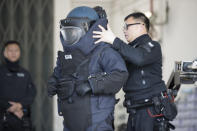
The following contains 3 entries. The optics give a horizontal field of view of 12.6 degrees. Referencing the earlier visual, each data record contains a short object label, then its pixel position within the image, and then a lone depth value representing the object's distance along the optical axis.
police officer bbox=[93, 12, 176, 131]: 7.73
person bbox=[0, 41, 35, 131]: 10.51
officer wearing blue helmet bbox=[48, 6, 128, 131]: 6.83
